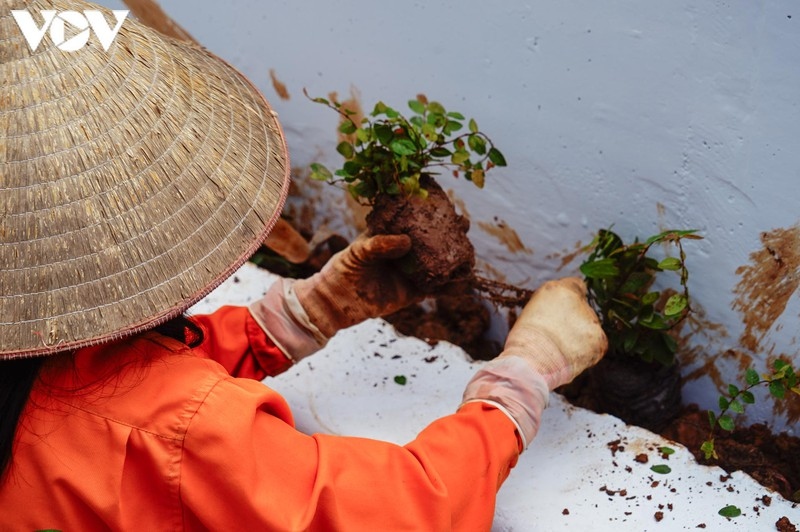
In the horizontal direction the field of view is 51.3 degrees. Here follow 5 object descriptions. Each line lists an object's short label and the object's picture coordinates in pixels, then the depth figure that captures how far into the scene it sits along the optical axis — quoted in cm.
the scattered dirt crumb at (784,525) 168
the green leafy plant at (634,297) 187
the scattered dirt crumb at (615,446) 191
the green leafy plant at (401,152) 187
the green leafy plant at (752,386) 174
